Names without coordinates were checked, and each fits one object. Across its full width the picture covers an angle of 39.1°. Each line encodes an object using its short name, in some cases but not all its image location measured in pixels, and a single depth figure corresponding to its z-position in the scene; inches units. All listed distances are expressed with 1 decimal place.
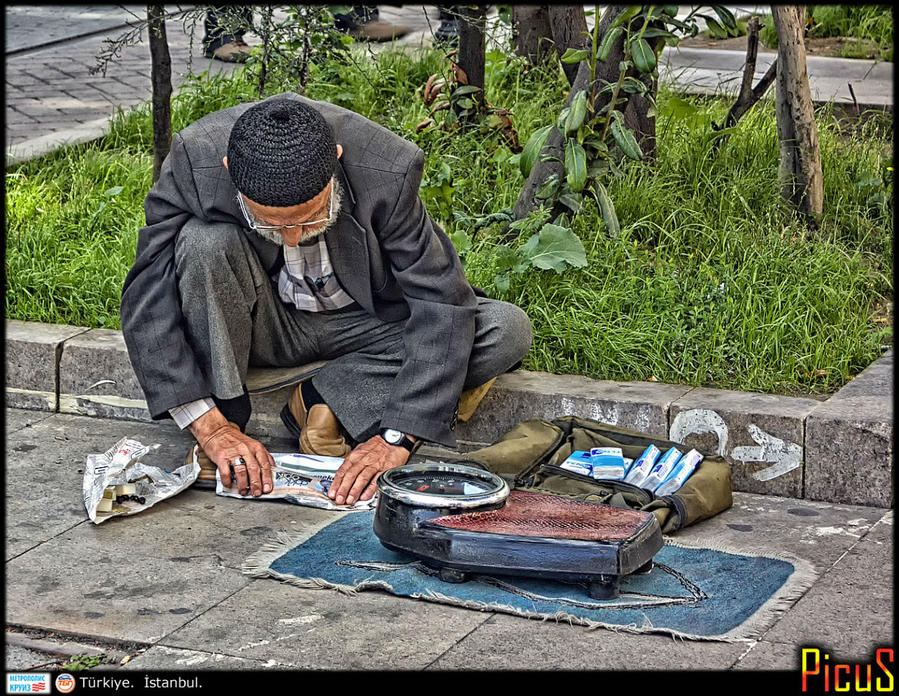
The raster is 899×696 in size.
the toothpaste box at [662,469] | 129.3
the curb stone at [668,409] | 130.3
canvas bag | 123.6
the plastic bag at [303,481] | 130.8
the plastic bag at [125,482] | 126.2
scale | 108.7
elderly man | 130.4
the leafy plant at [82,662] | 97.9
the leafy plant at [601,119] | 161.9
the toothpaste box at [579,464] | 132.0
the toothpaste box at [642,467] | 129.8
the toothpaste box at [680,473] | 127.1
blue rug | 105.3
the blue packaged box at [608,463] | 131.5
